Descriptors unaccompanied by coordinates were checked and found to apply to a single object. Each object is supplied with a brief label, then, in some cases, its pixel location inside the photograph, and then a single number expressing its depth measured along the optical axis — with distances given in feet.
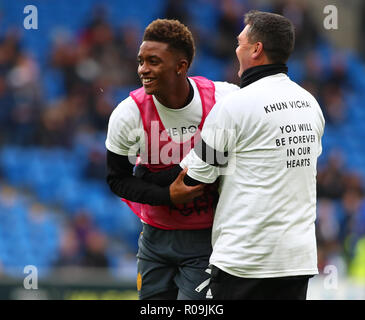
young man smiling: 29.35
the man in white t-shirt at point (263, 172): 26.71
